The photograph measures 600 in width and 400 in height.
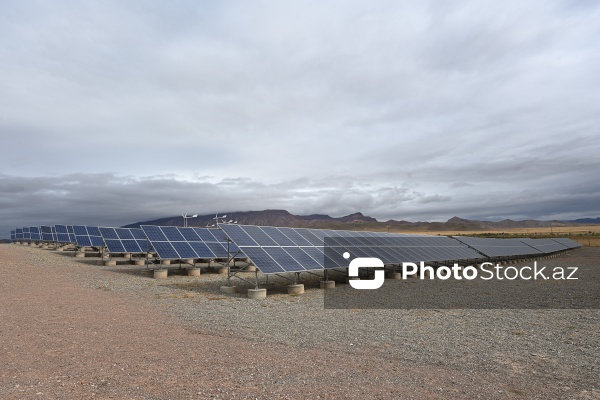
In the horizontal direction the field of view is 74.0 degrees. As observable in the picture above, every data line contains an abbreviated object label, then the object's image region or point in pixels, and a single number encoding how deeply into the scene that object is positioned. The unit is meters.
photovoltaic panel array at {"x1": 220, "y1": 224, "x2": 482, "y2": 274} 23.03
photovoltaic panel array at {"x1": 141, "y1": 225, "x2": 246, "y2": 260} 32.09
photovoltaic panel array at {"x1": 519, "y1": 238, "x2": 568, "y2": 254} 72.27
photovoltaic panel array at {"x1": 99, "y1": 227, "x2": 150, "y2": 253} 39.28
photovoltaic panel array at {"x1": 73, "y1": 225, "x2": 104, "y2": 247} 44.88
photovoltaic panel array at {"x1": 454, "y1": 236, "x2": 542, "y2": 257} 55.40
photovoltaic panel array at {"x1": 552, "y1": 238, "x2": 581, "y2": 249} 91.16
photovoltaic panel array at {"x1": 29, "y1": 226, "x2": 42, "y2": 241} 70.51
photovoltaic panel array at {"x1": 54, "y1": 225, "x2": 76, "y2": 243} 51.44
